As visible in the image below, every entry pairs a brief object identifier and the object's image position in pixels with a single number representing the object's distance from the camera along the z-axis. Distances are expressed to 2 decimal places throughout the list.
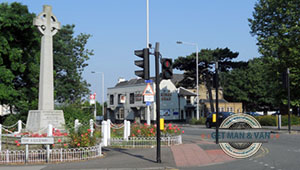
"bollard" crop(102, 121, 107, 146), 18.65
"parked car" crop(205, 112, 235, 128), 36.44
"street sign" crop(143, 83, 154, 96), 21.43
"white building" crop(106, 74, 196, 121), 66.44
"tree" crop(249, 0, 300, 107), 38.12
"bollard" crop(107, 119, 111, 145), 19.72
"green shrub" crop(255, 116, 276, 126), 39.42
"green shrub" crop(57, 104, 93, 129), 27.90
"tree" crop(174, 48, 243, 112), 57.84
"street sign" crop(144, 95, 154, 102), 21.39
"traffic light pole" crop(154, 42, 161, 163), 12.76
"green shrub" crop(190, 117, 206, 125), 48.22
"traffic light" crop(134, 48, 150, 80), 12.84
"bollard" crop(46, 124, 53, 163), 14.40
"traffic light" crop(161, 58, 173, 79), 12.71
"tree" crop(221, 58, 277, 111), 71.89
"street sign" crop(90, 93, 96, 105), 40.38
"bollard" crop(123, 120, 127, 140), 19.78
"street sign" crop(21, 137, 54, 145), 13.12
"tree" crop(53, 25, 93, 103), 38.69
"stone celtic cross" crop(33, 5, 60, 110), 19.39
